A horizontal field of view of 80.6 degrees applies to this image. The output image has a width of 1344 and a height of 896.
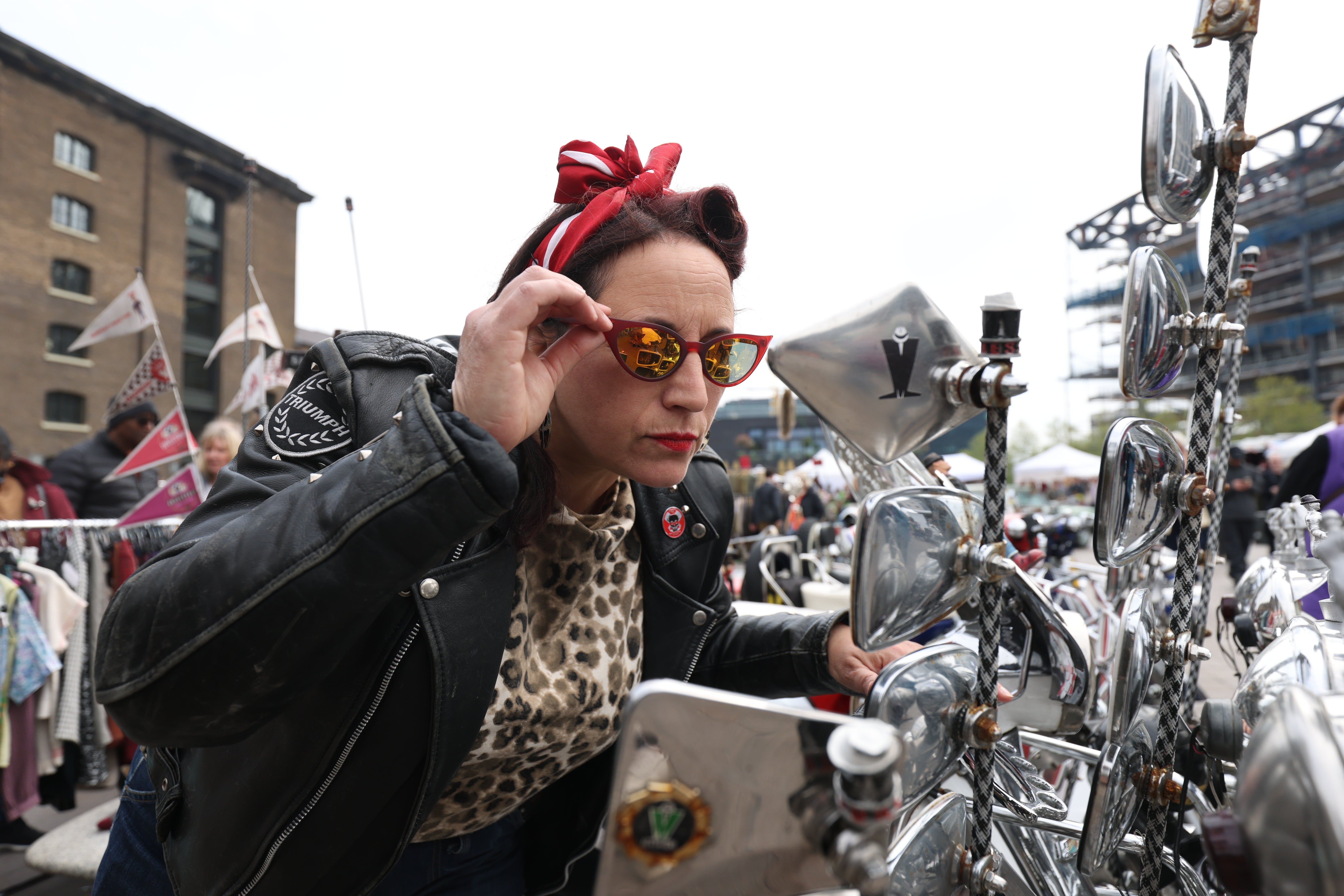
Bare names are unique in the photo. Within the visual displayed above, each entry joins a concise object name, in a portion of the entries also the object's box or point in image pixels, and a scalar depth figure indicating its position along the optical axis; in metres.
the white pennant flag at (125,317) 6.31
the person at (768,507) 10.40
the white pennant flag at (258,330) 7.30
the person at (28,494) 4.06
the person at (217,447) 5.11
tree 32.69
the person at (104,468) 4.90
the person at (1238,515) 8.37
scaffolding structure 38.59
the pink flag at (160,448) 4.47
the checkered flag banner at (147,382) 5.38
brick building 24.39
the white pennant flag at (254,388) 6.75
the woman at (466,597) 0.90
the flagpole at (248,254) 5.87
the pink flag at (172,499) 4.16
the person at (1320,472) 3.13
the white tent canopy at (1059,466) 21.41
